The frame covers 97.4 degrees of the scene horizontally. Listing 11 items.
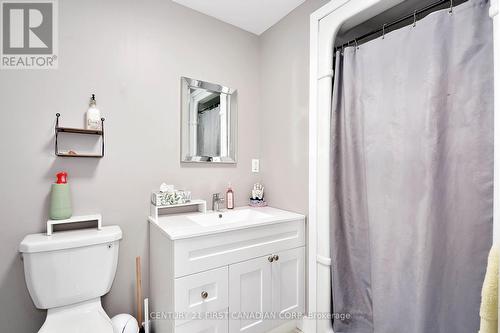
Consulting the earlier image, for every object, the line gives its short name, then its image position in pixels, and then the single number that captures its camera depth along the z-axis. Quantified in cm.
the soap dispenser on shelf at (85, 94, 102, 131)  134
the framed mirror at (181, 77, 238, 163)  172
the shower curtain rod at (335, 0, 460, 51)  123
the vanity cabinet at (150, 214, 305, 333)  116
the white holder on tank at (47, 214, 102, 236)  121
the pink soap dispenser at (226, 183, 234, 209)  187
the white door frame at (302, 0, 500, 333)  149
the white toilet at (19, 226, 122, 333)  109
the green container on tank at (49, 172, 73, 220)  123
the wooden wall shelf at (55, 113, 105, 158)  128
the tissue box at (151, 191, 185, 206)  150
